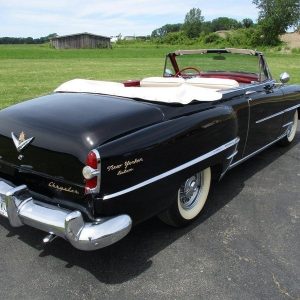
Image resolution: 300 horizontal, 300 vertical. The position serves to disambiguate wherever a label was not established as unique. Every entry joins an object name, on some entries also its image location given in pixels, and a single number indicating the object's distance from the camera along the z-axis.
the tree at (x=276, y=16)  64.31
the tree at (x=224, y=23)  113.06
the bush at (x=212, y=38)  56.47
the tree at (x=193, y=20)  110.94
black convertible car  2.51
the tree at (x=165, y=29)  133.75
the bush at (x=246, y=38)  54.47
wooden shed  81.12
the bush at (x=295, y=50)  42.08
